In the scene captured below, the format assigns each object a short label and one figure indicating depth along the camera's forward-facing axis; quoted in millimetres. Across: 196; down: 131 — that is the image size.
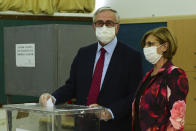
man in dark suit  4830
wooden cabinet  6174
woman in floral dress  4580
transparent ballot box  4306
